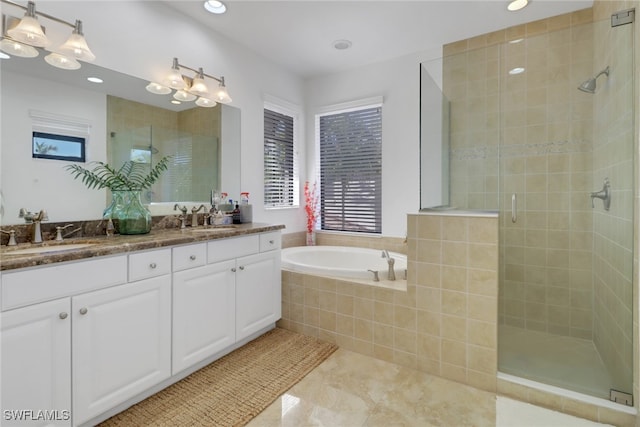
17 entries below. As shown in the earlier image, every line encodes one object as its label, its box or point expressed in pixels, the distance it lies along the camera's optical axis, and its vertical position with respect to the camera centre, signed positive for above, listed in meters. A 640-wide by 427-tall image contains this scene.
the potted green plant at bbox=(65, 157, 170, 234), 1.99 +0.11
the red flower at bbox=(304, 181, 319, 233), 3.74 +0.10
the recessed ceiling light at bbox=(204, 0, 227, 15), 2.30 +1.54
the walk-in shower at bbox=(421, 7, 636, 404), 1.93 +0.27
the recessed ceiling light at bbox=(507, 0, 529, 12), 2.31 +1.55
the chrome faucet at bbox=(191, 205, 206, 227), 2.58 -0.04
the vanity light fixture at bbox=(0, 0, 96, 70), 1.62 +0.92
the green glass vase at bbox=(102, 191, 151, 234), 2.01 -0.01
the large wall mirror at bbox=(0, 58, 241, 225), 1.68 +0.53
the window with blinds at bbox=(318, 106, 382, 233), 3.46 +0.48
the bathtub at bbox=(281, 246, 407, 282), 3.18 -0.47
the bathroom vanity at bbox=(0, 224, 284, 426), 1.25 -0.53
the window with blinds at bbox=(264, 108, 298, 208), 3.35 +0.57
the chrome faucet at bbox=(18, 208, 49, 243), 1.70 -0.04
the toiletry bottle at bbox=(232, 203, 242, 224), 2.82 -0.03
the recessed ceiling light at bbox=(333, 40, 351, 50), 2.90 +1.58
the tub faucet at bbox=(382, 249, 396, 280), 2.41 -0.46
